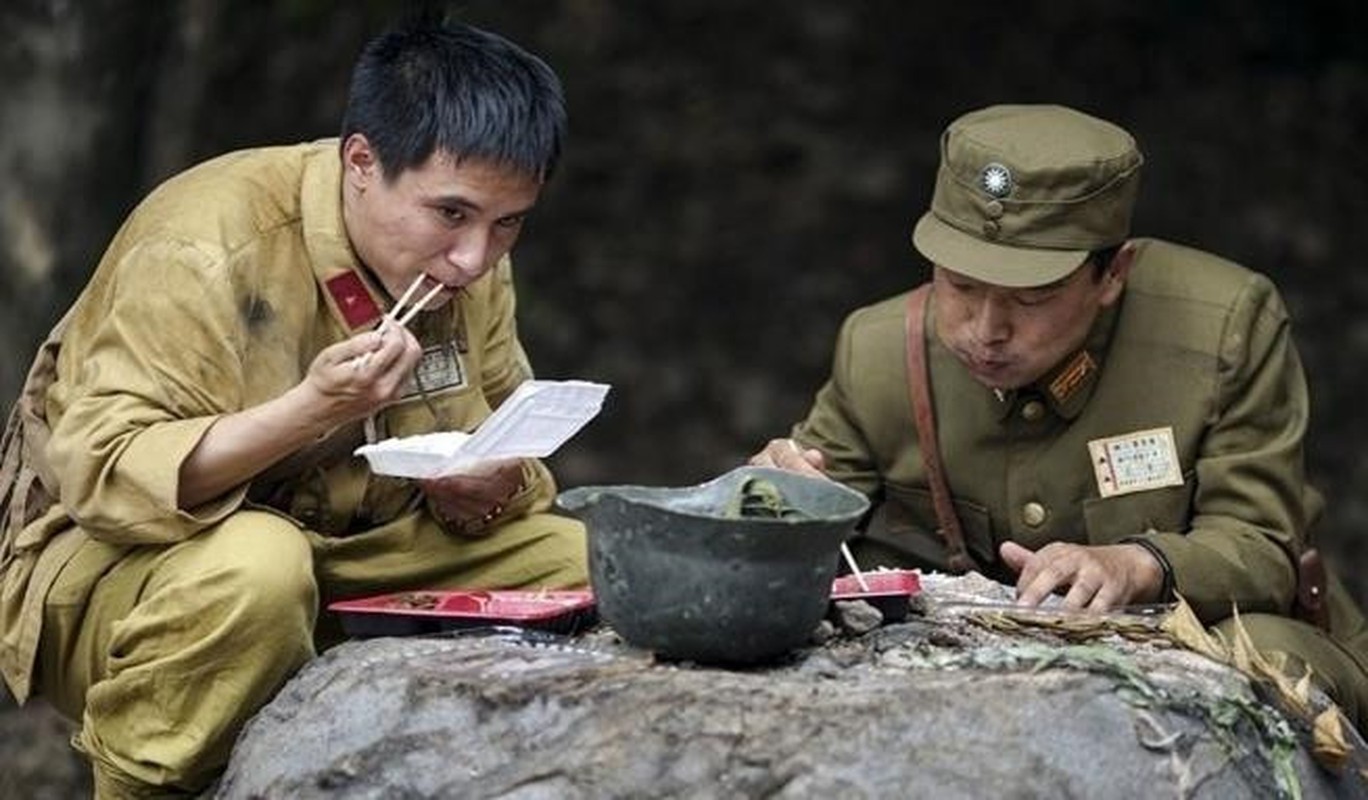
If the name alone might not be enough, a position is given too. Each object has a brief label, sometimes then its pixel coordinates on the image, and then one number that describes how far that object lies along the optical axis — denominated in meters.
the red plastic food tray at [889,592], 9.75
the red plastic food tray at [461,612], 9.59
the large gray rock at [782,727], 8.49
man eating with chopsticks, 9.36
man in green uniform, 10.62
